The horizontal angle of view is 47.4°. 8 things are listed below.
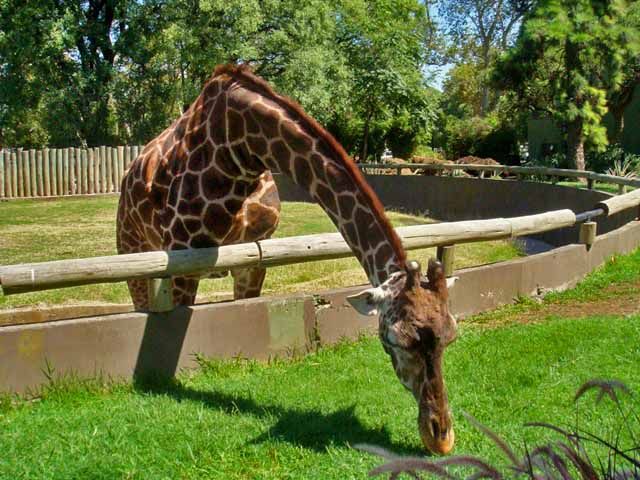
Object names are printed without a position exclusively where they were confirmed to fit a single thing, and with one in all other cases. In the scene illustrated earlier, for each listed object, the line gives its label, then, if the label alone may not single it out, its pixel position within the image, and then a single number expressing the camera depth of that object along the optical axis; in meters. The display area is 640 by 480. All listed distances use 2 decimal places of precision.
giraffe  3.70
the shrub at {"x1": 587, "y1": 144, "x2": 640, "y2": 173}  24.78
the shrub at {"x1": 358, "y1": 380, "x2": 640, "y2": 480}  1.14
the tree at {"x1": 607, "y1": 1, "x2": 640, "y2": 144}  22.78
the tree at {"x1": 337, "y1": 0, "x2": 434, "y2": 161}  30.09
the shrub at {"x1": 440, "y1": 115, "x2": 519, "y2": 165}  33.06
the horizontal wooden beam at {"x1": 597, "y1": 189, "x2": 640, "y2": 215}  9.18
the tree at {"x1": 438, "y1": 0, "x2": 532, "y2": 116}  53.34
